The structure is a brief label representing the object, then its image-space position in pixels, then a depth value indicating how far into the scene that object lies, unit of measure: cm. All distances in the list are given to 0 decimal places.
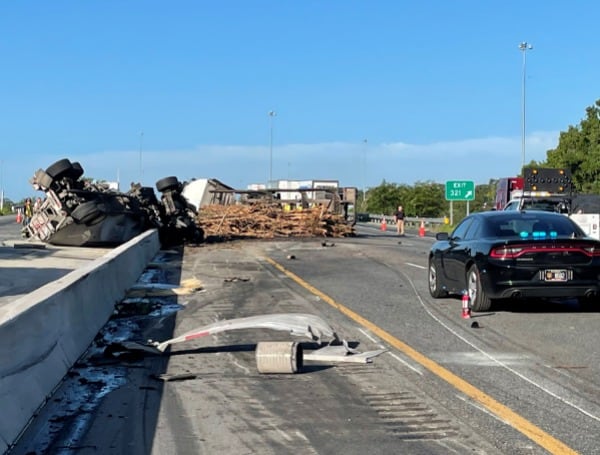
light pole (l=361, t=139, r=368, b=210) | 11486
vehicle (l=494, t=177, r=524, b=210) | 4074
